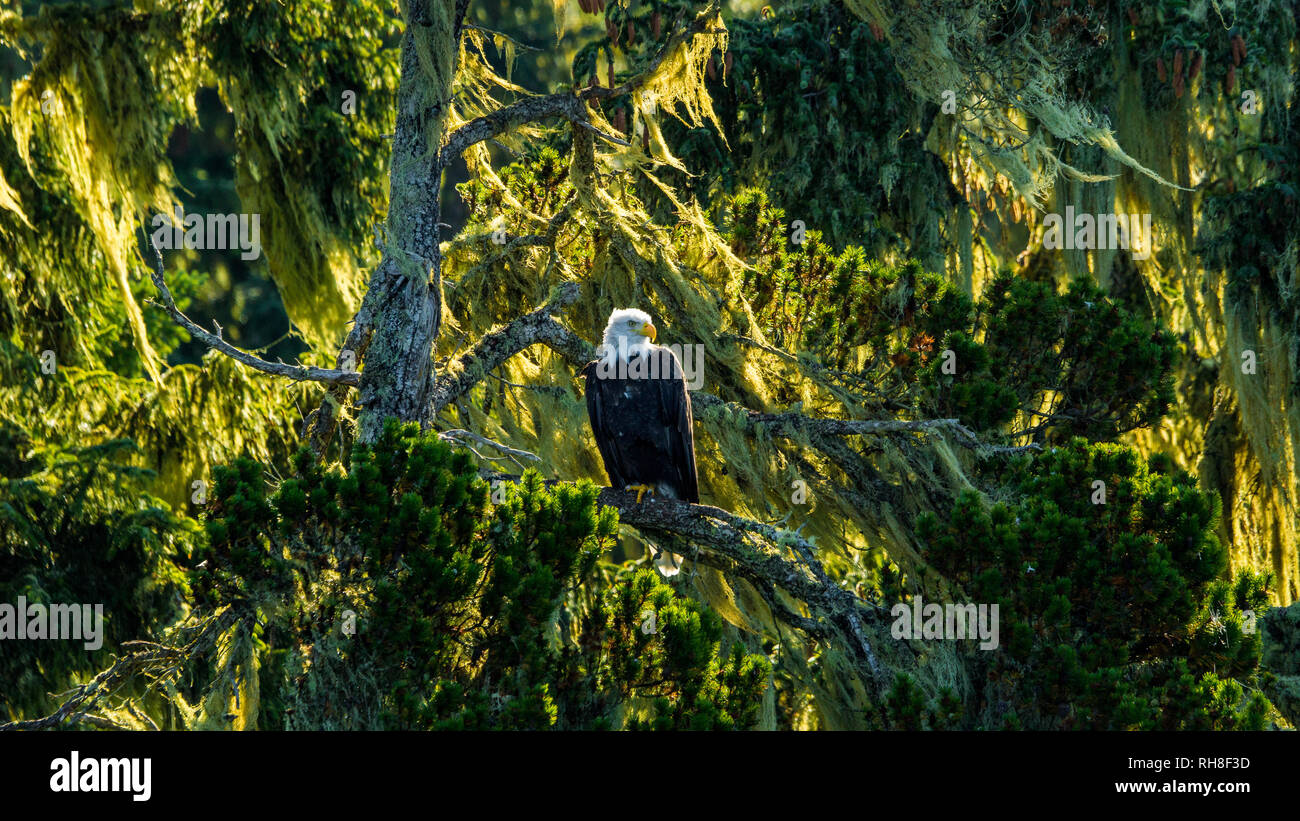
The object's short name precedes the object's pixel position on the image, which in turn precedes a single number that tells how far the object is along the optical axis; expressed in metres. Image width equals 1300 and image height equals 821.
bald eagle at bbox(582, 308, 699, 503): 10.12
